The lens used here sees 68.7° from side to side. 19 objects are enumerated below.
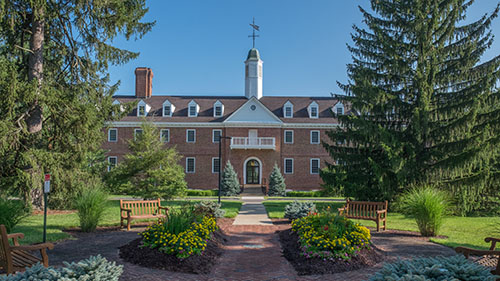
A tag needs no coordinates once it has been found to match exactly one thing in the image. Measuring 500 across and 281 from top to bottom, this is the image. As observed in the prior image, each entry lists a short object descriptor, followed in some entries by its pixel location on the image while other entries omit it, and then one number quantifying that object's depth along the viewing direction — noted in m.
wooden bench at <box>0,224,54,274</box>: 4.90
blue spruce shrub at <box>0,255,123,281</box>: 3.88
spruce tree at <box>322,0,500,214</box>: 15.49
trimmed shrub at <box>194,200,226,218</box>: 11.76
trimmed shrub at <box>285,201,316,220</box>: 12.11
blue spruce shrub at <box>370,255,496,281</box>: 3.64
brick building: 35.47
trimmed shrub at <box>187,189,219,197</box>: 32.12
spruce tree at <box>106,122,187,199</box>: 18.14
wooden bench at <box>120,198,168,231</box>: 10.80
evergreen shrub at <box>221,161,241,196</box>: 31.30
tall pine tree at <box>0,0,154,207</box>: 14.53
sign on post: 8.11
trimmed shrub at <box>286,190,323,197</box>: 32.16
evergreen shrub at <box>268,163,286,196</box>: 32.03
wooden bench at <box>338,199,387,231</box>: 10.98
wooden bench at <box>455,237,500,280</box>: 4.72
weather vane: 39.53
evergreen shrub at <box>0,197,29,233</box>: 8.44
